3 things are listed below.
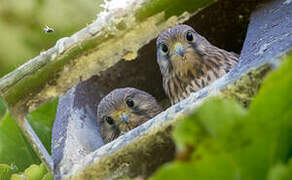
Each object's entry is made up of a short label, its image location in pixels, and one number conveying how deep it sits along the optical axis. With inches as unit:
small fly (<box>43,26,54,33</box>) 242.4
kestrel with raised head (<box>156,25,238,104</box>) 275.9
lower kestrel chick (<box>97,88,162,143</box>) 318.0
